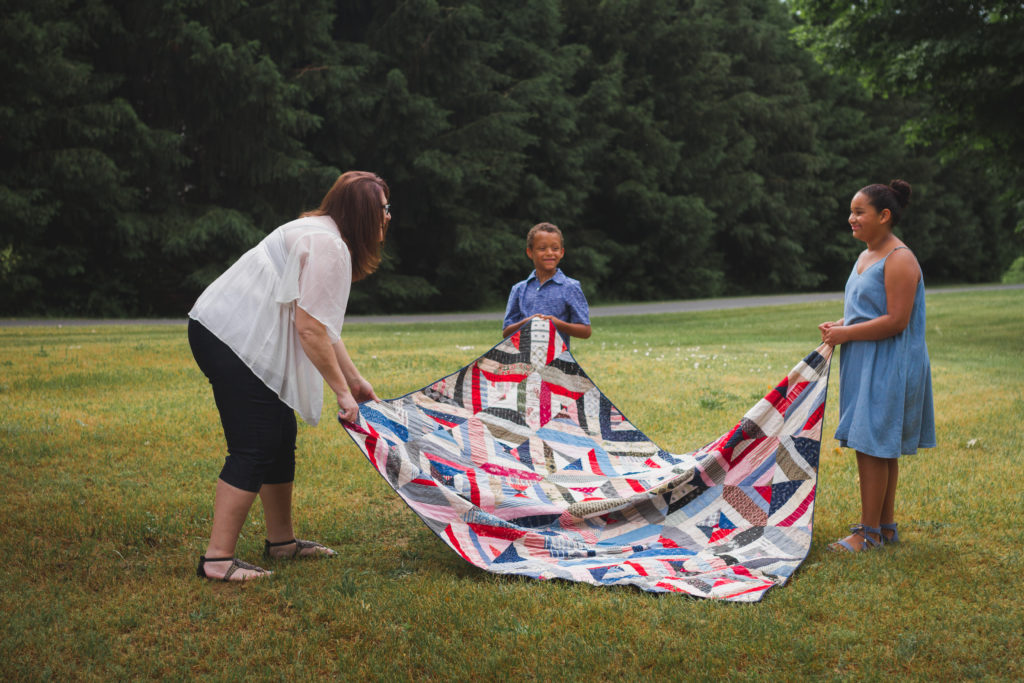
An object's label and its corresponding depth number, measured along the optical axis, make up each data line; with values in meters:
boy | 5.65
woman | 3.95
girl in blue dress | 4.41
